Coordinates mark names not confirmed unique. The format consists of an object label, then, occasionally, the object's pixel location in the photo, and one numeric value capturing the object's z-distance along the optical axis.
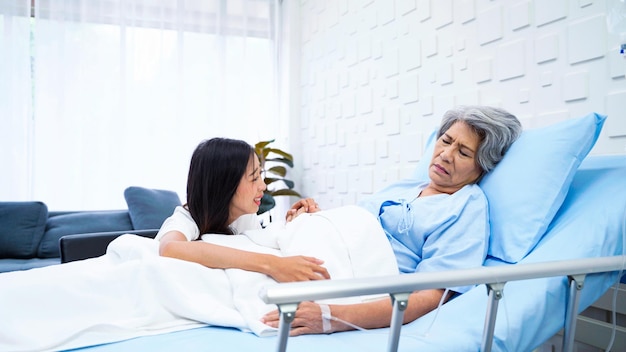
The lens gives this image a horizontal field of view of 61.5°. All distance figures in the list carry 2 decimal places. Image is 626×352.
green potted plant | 4.18
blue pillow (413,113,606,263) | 1.49
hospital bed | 0.97
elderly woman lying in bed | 1.35
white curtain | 4.06
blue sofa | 3.42
